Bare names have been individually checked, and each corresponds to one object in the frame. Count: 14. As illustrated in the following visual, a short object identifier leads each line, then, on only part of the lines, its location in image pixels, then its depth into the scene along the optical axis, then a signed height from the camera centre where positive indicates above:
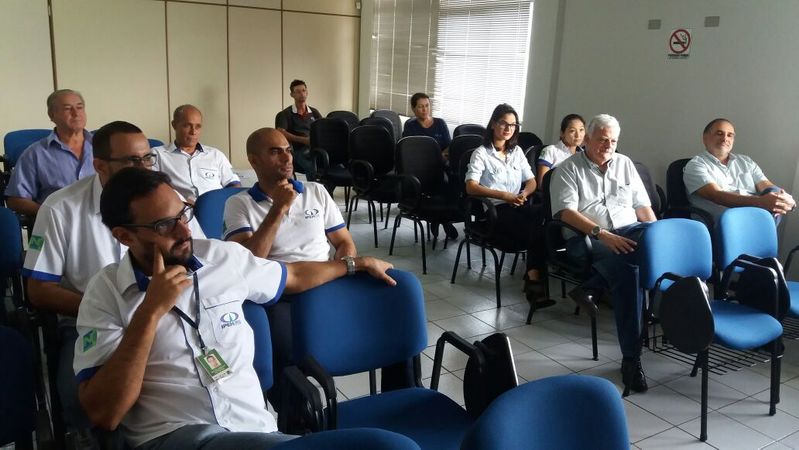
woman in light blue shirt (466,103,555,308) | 4.00 -0.67
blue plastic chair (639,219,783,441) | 2.54 -0.87
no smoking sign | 4.59 +0.38
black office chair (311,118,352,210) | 5.75 -0.64
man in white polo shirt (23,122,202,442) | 2.01 -0.58
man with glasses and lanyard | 1.37 -0.64
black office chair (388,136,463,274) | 4.58 -0.79
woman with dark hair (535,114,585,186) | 4.50 -0.42
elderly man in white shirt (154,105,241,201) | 3.68 -0.53
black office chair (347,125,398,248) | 5.13 -0.71
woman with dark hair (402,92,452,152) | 6.22 -0.42
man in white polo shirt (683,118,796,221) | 3.90 -0.49
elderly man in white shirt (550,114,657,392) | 3.28 -0.61
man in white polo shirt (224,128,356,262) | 2.49 -0.55
